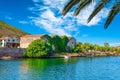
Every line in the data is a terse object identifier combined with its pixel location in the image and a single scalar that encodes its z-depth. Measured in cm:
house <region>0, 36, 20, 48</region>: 5123
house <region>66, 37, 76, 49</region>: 5156
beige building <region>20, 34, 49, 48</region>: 4579
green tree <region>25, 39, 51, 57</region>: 3908
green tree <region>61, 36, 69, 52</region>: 4924
